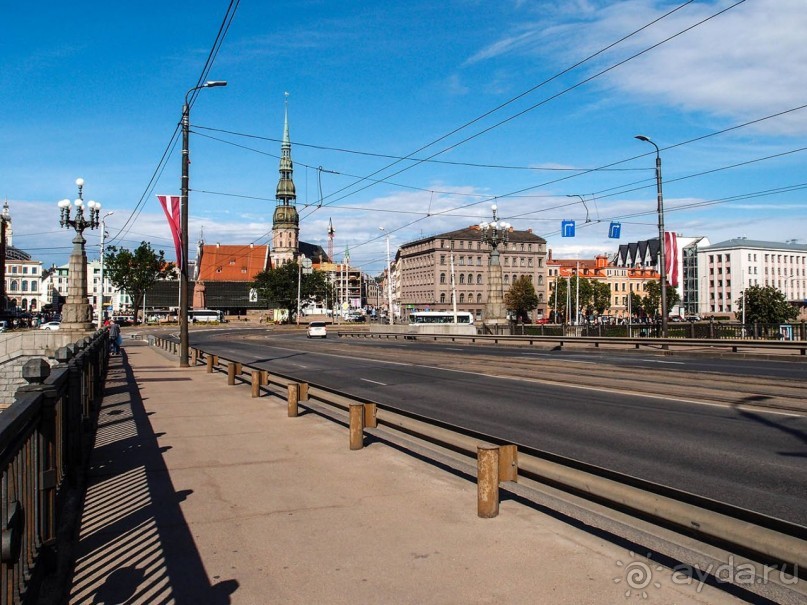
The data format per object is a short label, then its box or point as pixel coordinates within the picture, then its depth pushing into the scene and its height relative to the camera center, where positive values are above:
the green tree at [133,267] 82.69 +5.09
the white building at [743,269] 126.88 +6.61
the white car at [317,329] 62.94 -2.21
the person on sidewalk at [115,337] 35.60 -1.59
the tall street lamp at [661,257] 32.75 +2.32
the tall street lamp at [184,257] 25.55 +1.91
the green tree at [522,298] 107.69 +1.04
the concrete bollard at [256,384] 16.22 -1.91
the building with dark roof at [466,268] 123.81 +7.22
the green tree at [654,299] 121.06 +0.83
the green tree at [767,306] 68.00 -0.36
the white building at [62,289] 145.12 +4.50
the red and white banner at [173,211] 24.06 +3.51
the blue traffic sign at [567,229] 45.12 +5.15
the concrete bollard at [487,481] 6.19 -1.69
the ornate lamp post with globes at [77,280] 35.72 +1.55
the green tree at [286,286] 97.62 +3.13
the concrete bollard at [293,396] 12.95 -1.78
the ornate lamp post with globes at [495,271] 48.25 +2.48
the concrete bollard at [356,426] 9.60 -1.76
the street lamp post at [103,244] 49.31 +4.80
